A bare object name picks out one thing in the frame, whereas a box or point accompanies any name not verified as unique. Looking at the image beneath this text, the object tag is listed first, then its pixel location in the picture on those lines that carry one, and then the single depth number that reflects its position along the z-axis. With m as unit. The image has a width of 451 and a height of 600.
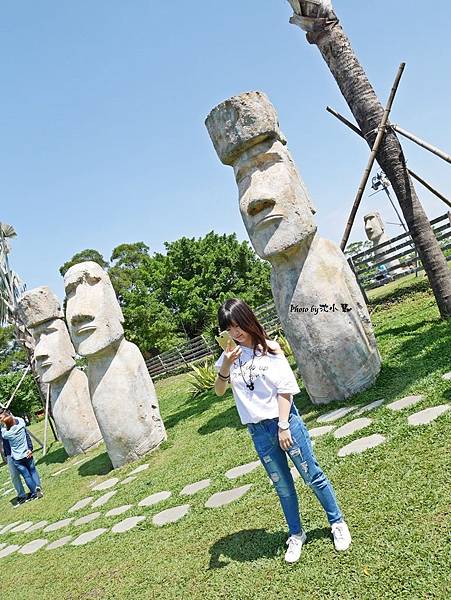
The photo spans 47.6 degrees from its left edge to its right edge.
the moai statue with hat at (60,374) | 9.83
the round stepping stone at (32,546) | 5.18
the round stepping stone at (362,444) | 3.97
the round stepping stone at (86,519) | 5.34
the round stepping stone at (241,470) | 4.72
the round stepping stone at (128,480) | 6.24
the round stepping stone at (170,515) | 4.38
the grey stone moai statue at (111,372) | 7.08
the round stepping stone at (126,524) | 4.63
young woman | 2.88
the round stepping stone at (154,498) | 5.04
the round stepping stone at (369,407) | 4.83
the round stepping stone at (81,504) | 6.06
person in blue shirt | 7.55
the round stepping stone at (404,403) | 4.47
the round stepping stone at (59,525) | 5.61
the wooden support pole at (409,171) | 7.16
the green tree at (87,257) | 30.83
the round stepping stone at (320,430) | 4.77
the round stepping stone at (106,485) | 6.44
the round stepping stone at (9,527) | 6.48
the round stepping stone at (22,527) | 6.21
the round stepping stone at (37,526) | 5.92
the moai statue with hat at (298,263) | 5.50
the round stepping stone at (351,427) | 4.46
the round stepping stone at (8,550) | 5.46
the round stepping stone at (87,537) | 4.72
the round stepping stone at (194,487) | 4.84
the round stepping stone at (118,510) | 5.17
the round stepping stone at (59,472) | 8.81
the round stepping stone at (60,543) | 4.96
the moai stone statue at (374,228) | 19.08
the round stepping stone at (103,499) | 5.81
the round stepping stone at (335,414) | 5.04
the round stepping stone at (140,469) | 6.53
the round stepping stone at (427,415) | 3.95
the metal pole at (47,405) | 10.21
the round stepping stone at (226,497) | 4.20
